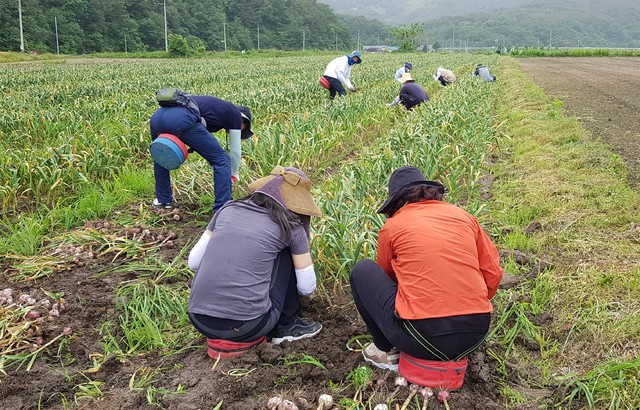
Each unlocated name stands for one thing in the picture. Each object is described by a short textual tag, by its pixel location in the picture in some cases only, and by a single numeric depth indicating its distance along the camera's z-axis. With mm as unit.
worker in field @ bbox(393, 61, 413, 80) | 11758
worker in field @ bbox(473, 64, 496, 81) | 14695
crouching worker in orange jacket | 2150
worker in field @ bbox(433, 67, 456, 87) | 12586
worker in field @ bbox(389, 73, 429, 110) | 9203
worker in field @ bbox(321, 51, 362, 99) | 10144
